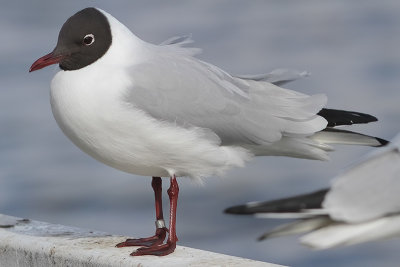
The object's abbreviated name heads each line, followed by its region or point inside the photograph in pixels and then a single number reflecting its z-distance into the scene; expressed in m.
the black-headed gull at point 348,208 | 8.08
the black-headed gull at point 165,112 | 10.80
